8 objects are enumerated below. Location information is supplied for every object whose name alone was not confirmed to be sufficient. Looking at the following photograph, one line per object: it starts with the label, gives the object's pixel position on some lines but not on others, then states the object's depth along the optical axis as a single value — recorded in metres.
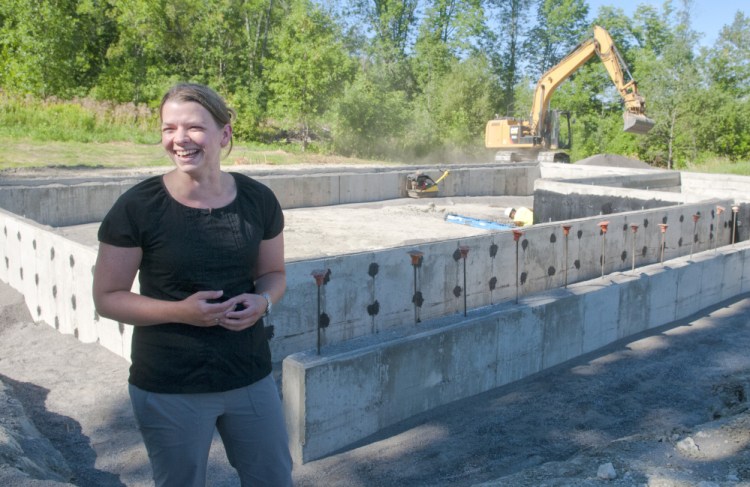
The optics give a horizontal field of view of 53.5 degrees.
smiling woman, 2.51
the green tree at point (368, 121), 38.47
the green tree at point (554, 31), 53.38
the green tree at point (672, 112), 40.50
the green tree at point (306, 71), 38.22
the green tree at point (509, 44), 53.94
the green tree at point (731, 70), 43.88
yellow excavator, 26.77
